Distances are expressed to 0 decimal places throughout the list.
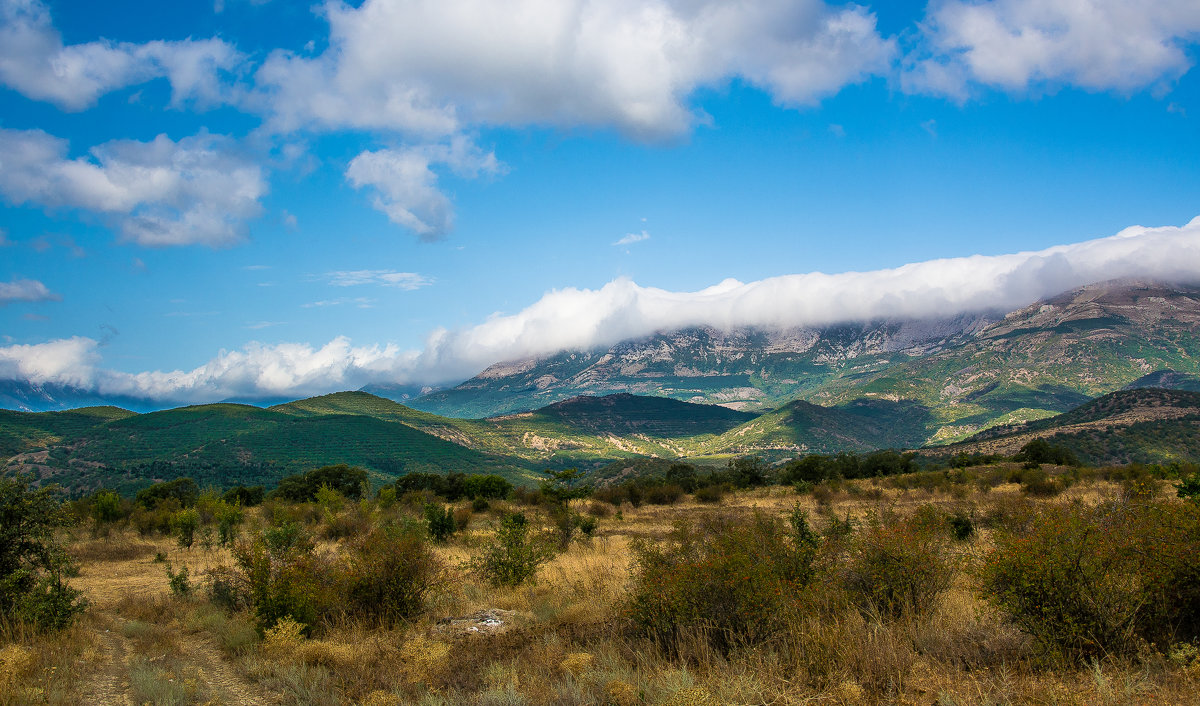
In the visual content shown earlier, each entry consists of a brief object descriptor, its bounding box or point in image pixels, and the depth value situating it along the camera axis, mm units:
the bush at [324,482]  53969
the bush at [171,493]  41275
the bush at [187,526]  26066
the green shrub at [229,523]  24497
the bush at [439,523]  24531
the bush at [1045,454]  56572
